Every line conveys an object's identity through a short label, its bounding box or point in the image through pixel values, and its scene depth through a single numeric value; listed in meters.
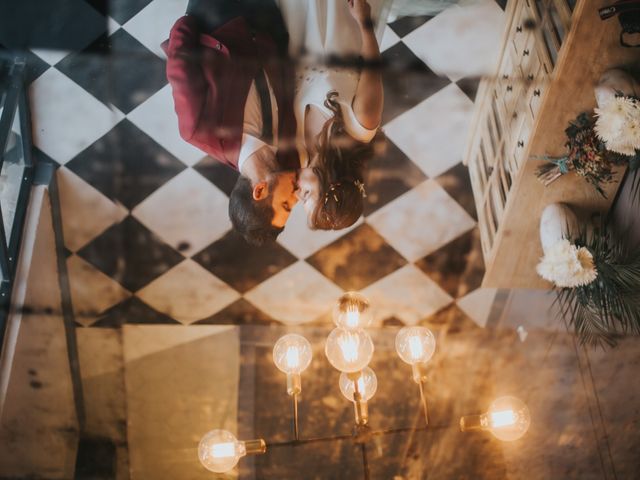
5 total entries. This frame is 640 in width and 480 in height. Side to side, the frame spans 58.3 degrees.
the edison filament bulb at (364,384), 2.25
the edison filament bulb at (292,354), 2.25
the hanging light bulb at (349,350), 2.01
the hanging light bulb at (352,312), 2.15
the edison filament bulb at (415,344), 2.23
